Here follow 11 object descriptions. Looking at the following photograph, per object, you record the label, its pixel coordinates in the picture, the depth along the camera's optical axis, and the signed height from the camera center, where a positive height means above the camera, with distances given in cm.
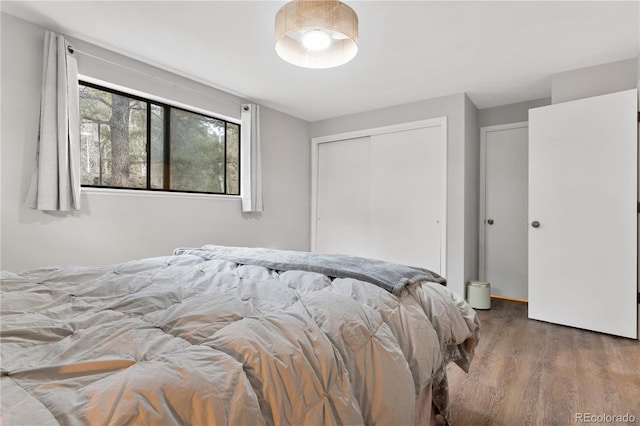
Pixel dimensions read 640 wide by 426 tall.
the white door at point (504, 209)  379 +2
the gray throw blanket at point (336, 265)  135 -27
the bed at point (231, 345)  58 -32
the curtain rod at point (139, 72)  241 +122
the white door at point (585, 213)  260 -2
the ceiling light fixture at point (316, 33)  165 +101
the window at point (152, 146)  267 +62
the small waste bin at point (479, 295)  343 -92
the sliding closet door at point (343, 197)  430 +19
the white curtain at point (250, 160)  367 +59
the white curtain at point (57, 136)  225 +53
